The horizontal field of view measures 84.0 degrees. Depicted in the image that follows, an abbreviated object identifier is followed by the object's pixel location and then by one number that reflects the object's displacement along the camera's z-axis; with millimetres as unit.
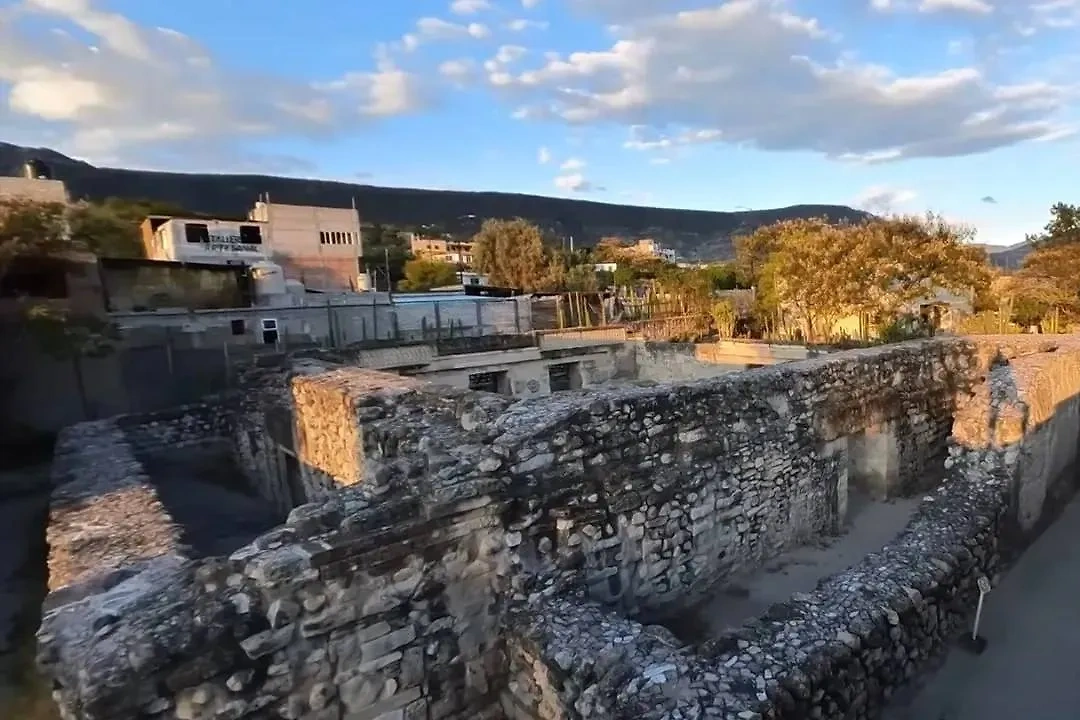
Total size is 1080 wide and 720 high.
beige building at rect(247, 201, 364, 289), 35906
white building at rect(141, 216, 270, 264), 28047
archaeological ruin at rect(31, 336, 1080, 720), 3260
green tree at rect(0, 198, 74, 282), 12745
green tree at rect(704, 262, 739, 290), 37688
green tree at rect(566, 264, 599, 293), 37244
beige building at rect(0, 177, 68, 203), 20391
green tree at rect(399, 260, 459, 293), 41438
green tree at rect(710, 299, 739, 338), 25578
